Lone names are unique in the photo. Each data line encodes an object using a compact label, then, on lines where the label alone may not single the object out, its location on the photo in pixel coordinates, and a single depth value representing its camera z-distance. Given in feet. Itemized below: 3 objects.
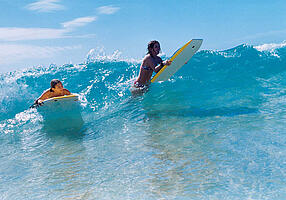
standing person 25.85
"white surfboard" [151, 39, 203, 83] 25.48
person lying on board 23.89
